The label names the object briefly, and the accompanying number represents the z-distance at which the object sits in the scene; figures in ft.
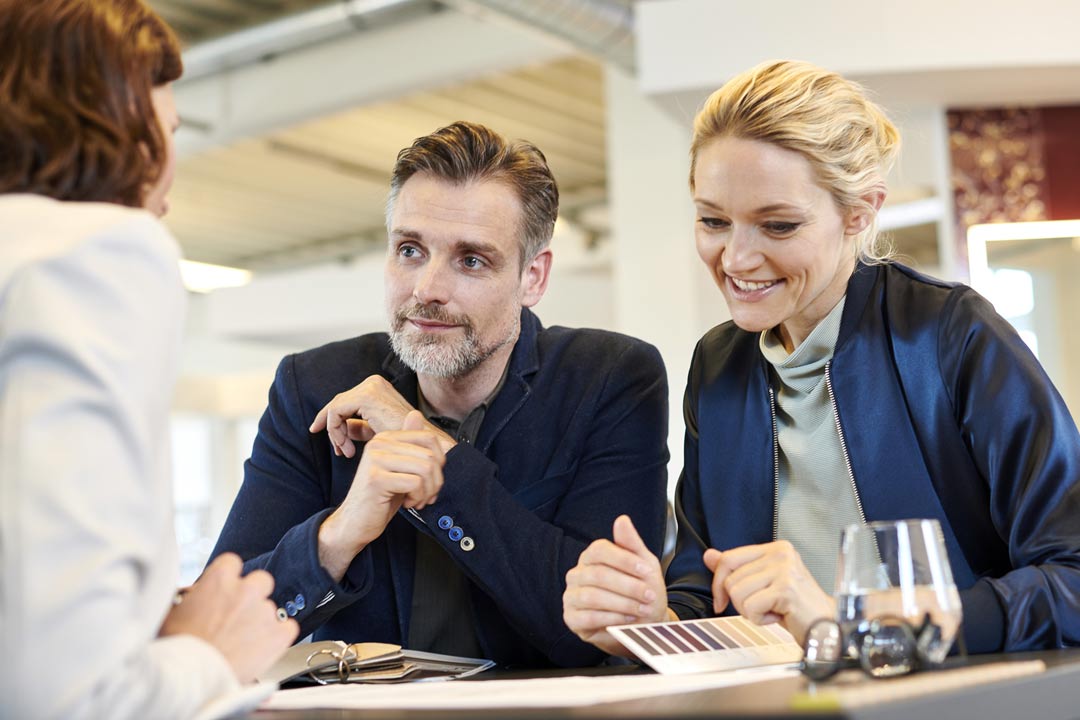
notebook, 4.77
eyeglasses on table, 3.52
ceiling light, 42.16
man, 5.53
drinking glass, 3.54
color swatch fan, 4.21
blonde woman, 4.92
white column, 19.76
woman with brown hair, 2.66
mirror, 16.47
